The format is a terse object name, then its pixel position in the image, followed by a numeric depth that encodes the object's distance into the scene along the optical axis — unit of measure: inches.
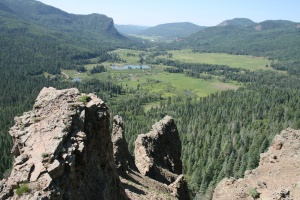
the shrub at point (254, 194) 1309.1
